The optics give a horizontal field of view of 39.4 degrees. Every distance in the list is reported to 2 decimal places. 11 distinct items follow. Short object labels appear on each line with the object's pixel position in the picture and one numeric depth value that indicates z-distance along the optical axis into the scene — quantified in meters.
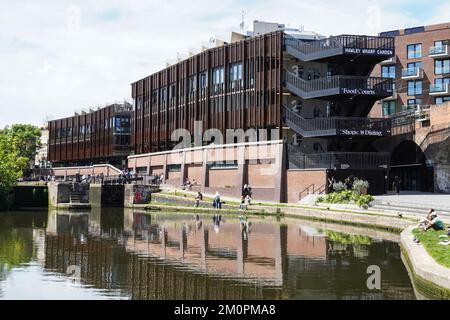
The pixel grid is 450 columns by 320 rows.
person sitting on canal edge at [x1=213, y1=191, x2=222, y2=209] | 56.42
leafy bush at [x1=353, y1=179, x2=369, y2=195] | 49.34
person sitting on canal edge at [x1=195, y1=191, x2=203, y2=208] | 59.44
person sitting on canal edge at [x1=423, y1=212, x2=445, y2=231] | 28.58
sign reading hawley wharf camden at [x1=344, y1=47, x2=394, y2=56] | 57.12
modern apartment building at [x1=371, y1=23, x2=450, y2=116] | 80.88
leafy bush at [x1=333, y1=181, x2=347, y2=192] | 51.16
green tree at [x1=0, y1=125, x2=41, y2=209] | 66.19
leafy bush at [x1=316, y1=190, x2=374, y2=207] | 44.53
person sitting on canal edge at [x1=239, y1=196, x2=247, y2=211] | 52.94
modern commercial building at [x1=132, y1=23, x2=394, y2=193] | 55.91
